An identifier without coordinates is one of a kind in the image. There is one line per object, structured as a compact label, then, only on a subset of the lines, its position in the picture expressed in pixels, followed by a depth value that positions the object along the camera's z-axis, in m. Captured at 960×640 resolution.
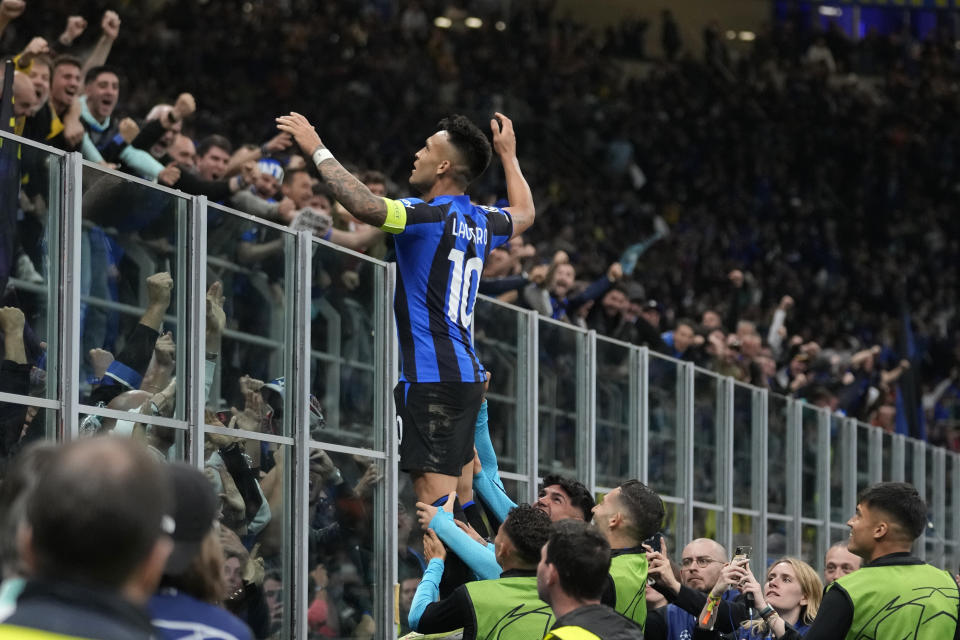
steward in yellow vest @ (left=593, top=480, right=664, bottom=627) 11.12
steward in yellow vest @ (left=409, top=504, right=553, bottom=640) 9.94
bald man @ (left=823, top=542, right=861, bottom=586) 14.57
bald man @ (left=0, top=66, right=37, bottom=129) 13.82
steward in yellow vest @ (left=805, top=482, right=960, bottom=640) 10.37
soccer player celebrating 11.77
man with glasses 11.72
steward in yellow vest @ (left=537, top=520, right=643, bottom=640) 7.85
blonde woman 13.36
